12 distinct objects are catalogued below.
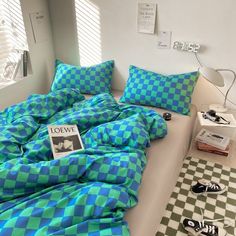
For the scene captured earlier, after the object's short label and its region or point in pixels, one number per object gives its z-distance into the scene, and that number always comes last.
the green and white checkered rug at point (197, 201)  1.50
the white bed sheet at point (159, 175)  1.13
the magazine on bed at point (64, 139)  1.38
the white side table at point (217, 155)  1.99
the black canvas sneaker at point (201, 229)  1.42
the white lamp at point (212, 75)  1.84
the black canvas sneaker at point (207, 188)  1.70
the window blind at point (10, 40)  2.25
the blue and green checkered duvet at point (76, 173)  0.99
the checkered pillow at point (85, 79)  2.30
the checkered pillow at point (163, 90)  1.99
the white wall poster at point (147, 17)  2.07
